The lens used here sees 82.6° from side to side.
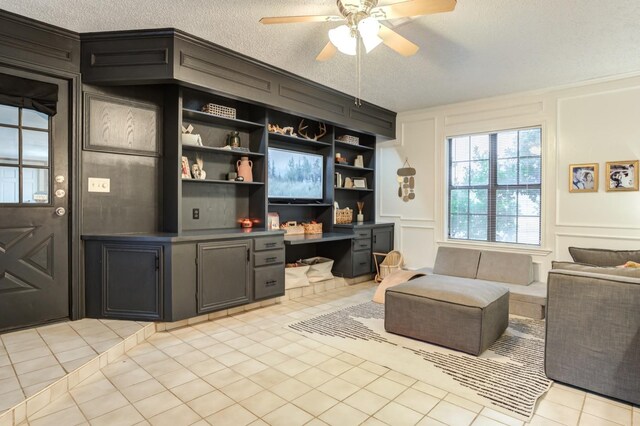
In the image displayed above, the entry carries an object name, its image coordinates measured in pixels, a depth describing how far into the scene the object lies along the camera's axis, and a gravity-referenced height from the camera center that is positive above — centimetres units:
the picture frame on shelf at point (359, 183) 578 +44
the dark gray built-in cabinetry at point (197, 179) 313 +36
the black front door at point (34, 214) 288 -3
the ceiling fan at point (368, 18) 215 +122
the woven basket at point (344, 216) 552 -9
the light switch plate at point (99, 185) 328 +23
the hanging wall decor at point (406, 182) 556 +45
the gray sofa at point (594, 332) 208 -73
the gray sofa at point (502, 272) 372 -73
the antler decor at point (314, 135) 487 +109
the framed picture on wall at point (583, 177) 405 +38
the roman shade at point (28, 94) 277 +92
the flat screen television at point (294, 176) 454 +46
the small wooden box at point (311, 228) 495 -24
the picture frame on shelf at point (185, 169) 366 +42
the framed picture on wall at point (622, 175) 384 +38
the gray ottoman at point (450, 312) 279 -83
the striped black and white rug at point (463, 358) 224 -111
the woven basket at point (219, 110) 376 +105
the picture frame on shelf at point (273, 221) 441 -13
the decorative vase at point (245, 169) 416 +48
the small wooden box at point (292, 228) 477 -23
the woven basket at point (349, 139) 543 +108
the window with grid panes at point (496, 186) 459 +33
